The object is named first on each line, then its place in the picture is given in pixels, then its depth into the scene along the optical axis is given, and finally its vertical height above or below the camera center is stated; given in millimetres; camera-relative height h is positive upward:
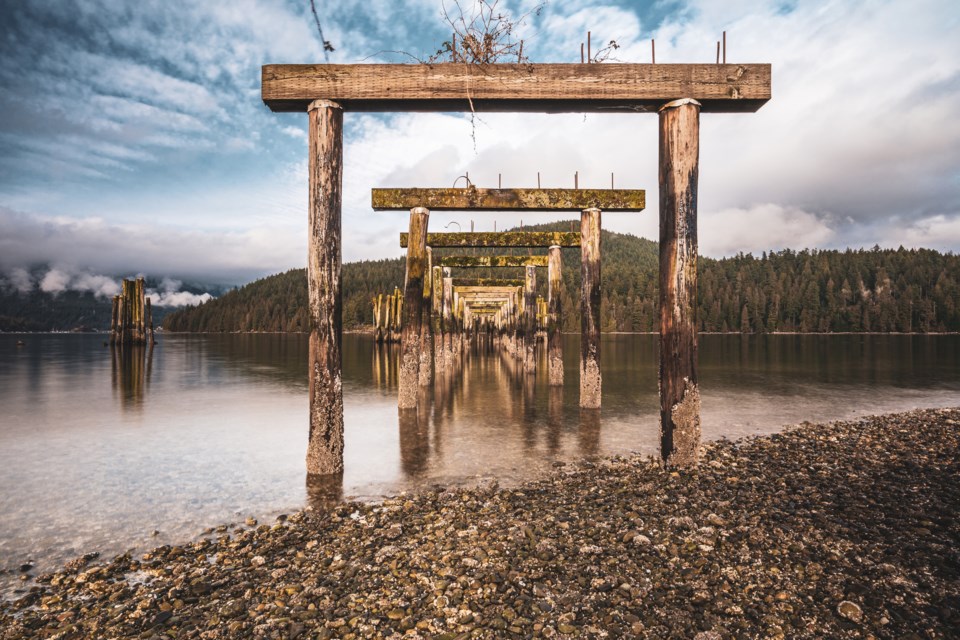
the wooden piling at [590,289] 11602 +871
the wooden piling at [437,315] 20391 +402
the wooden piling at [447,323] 21875 +89
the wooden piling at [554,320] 15797 +168
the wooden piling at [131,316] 45344 +814
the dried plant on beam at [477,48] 6207 +3460
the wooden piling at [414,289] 11164 +812
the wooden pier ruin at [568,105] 6121 +2761
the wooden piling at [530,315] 20656 +424
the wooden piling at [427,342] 13486 -520
